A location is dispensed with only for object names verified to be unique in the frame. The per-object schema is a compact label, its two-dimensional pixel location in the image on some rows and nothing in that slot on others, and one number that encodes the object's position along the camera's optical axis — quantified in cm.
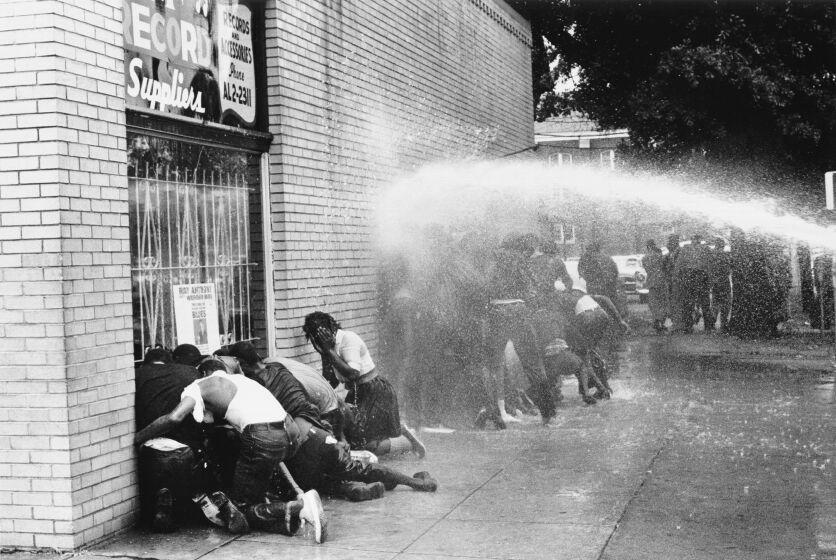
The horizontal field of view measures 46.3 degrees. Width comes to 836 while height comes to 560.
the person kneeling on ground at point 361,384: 782
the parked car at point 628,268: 2873
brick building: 550
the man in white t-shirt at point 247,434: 586
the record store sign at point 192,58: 654
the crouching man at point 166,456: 591
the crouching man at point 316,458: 653
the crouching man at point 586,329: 1076
